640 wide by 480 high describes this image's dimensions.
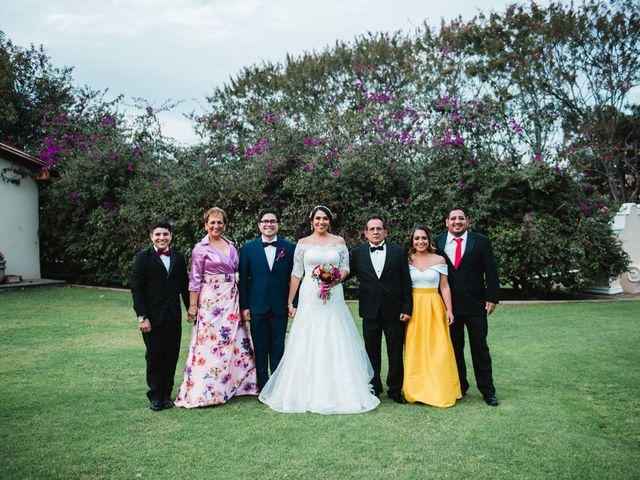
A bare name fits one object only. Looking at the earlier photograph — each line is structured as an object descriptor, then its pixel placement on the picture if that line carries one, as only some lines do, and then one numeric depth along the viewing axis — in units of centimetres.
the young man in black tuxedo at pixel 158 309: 525
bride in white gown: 520
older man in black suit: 549
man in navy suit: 560
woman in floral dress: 541
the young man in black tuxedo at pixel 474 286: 540
